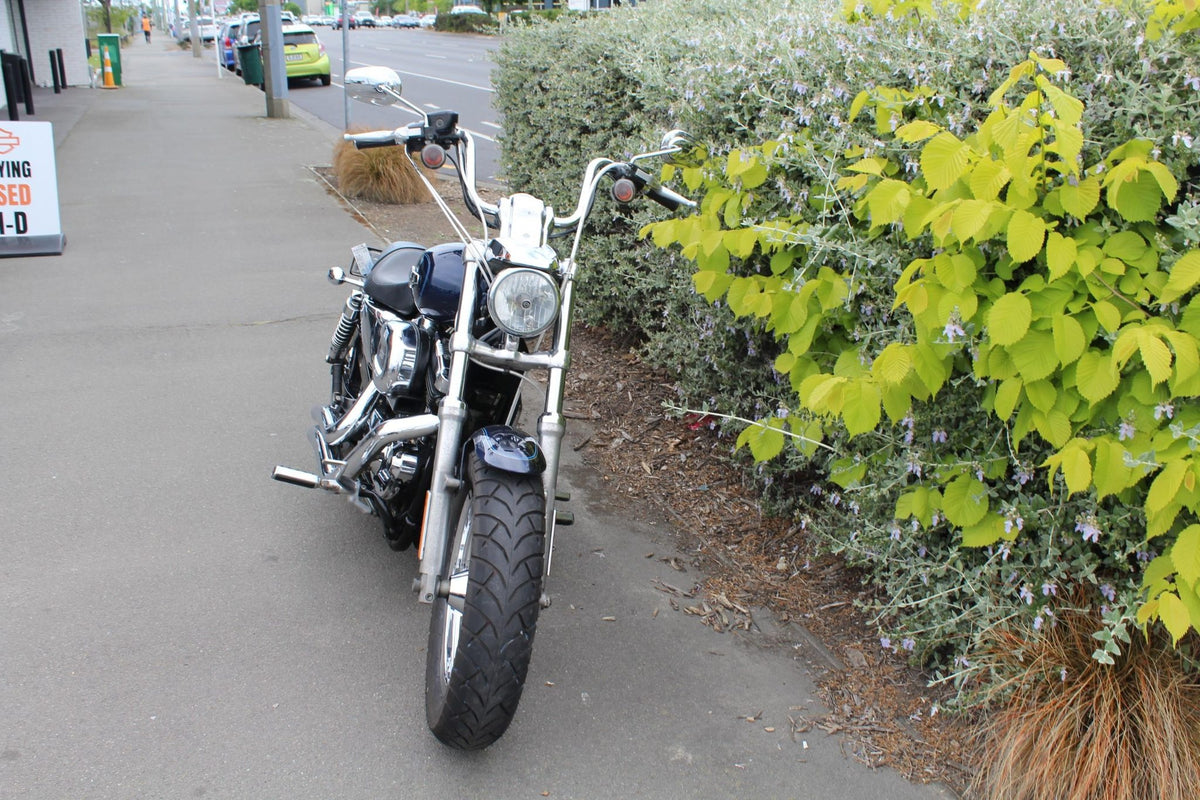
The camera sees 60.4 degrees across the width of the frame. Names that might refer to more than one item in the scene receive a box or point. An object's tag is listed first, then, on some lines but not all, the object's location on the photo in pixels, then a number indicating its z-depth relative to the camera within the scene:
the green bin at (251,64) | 23.45
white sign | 8.20
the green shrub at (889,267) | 2.73
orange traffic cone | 24.84
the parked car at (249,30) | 25.72
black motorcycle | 2.71
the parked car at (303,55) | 25.89
